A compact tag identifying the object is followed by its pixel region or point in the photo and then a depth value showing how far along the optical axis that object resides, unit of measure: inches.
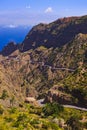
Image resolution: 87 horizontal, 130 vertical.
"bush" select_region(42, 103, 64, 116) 3946.9
